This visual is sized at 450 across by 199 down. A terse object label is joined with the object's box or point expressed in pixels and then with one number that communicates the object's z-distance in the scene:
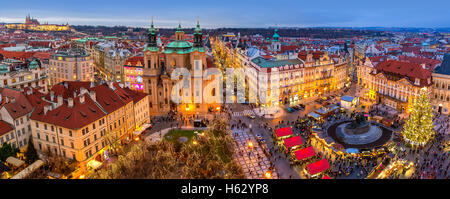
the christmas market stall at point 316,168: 50.68
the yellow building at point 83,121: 53.75
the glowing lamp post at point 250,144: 62.78
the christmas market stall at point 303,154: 55.69
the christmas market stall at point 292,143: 60.81
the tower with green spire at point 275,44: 156.62
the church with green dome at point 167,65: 85.69
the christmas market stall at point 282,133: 66.00
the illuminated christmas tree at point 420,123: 60.19
